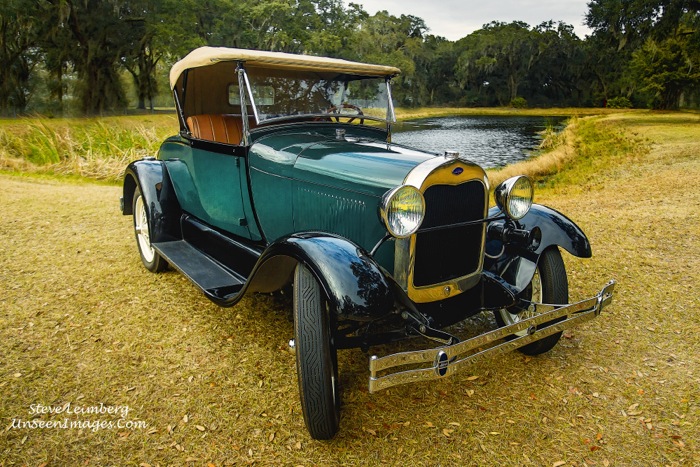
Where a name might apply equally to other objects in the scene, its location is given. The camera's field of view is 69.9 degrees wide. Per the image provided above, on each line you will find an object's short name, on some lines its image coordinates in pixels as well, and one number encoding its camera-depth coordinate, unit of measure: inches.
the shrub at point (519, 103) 2080.5
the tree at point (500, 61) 2078.0
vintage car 100.4
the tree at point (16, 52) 956.6
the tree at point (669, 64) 1076.5
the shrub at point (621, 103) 1753.2
